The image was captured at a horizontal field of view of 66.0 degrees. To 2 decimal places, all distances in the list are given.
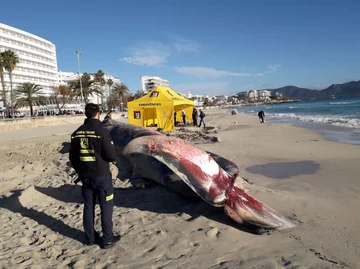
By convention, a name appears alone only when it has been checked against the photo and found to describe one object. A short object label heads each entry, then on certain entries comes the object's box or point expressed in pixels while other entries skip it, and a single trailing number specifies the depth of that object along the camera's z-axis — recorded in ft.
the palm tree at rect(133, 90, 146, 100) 297.63
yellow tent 54.34
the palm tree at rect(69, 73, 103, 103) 179.22
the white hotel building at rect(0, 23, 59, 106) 230.89
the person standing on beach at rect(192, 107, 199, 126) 69.34
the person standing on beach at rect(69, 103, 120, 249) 10.62
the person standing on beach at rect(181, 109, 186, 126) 69.56
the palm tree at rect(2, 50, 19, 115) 131.74
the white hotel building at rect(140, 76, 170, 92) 521.33
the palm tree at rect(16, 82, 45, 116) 157.28
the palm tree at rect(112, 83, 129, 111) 257.14
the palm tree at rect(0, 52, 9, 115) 124.06
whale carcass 11.91
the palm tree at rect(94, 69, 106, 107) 206.90
